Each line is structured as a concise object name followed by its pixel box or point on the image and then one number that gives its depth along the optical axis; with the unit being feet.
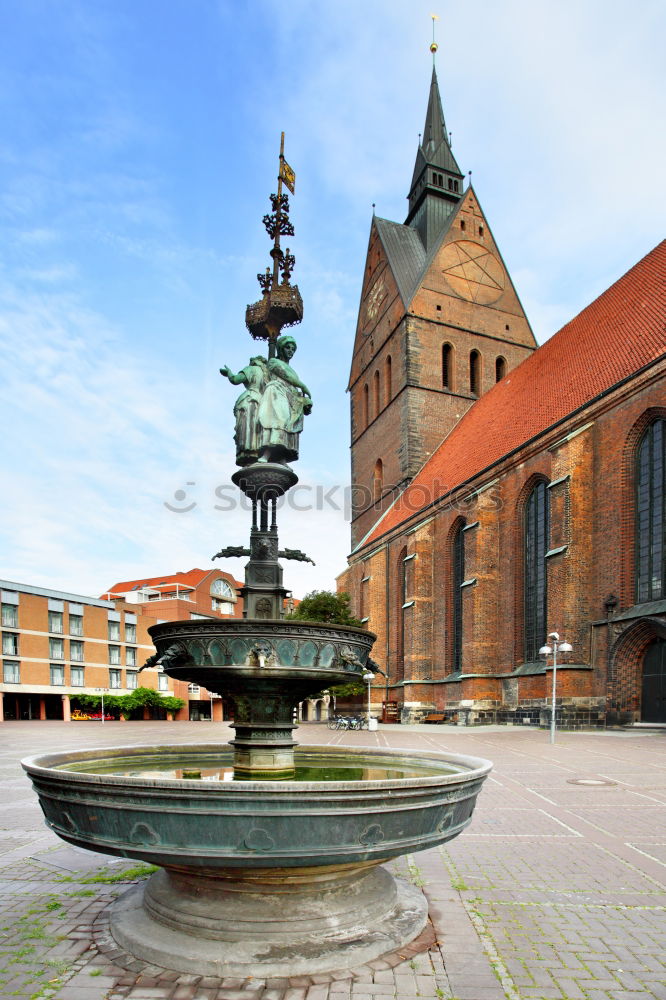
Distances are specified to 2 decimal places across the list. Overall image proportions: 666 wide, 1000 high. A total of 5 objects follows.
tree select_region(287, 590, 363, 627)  107.86
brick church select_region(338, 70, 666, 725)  65.62
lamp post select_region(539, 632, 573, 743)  56.08
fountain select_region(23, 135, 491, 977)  10.55
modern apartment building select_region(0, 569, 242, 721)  147.54
